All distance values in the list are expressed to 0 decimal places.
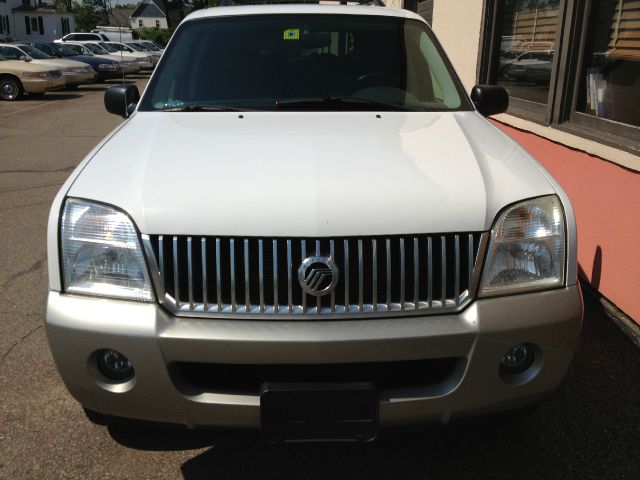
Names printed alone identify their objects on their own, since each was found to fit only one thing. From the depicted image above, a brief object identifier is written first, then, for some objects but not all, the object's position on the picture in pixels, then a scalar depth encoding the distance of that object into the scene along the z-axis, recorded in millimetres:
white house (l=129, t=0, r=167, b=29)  96500
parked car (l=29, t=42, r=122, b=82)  23172
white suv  2055
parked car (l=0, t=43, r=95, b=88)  18906
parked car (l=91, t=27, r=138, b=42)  39259
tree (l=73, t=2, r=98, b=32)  85562
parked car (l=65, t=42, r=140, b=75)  26125
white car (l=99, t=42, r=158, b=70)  29094
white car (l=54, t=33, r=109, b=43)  36159
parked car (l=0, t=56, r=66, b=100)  17953
